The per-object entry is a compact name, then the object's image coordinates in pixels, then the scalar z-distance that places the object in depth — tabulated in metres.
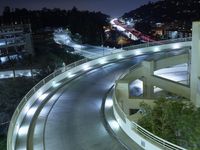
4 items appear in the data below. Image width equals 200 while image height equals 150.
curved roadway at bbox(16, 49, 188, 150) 16.05
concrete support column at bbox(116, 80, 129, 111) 22.61
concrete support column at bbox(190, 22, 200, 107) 22.68
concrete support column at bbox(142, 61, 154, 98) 29.70
